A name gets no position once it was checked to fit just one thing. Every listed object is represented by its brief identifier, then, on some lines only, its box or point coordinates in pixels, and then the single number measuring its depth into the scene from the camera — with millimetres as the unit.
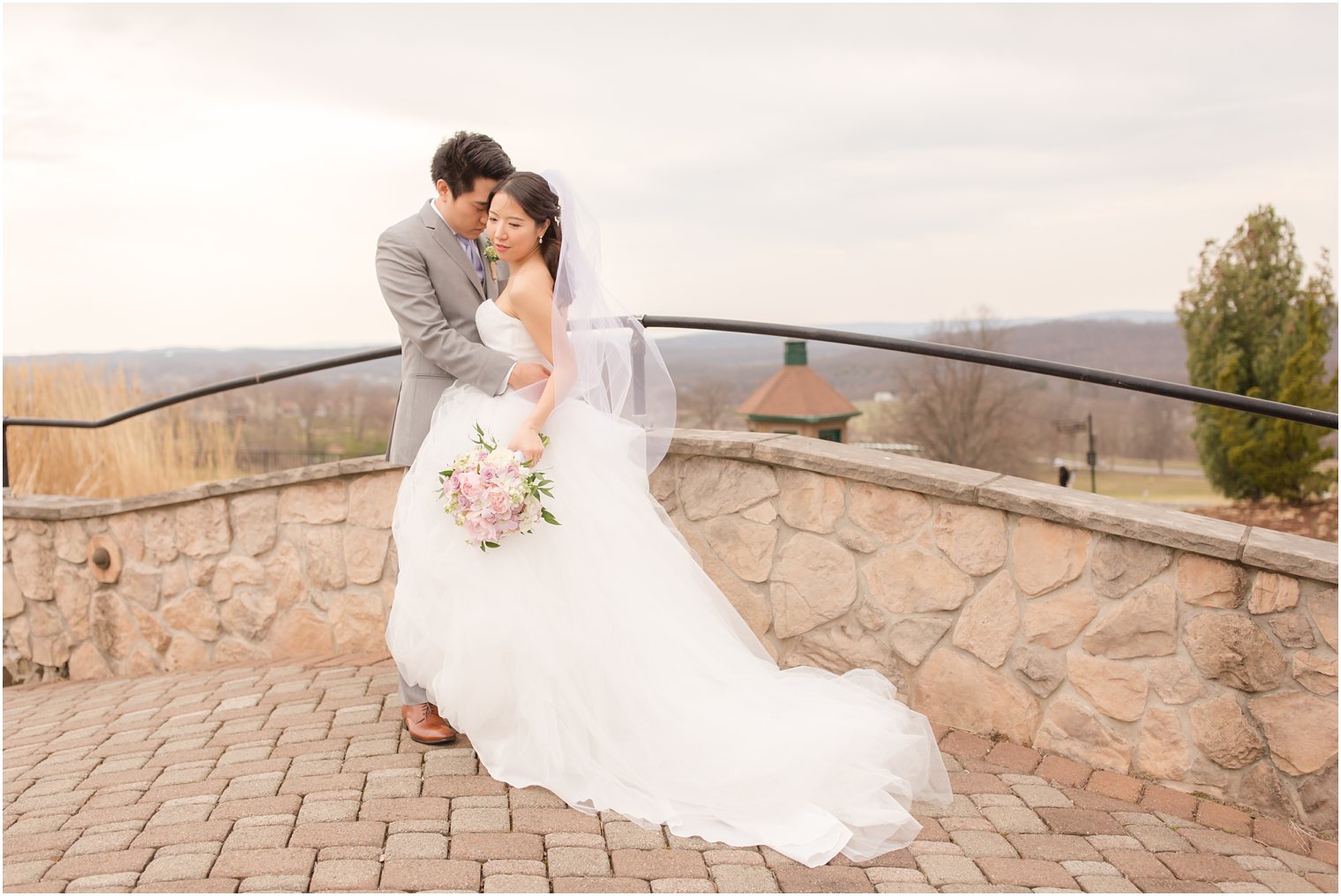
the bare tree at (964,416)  26406
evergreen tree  14023
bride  2787
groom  3182
